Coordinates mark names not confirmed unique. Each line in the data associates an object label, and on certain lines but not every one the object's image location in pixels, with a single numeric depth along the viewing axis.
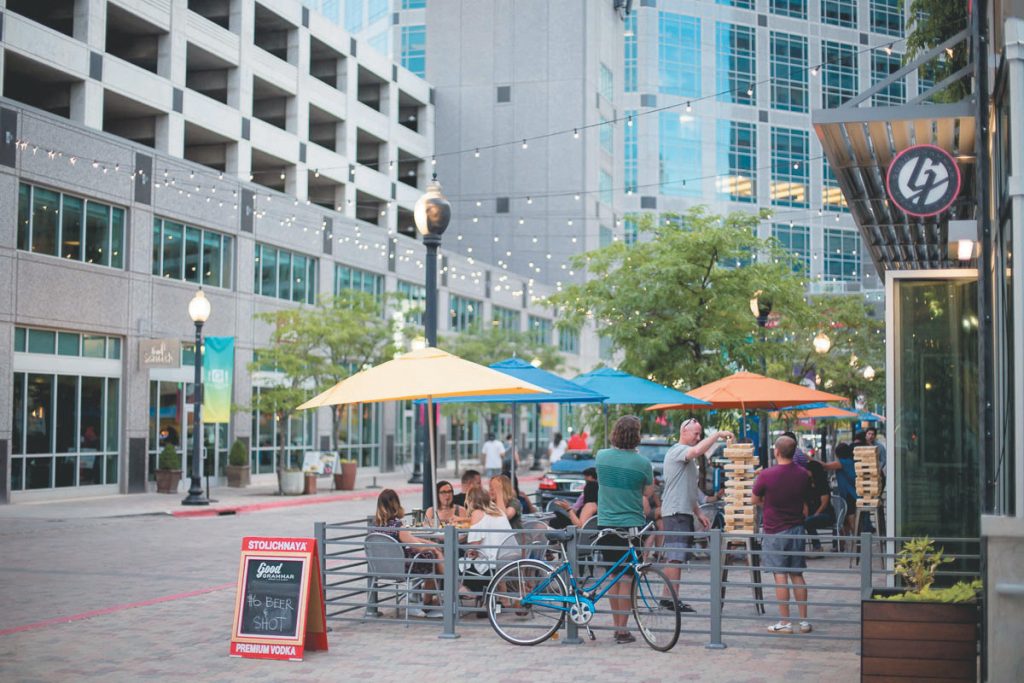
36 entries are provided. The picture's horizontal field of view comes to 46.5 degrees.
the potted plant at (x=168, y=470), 33.94
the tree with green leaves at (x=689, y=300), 25.83
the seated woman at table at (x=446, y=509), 13.09
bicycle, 10.48
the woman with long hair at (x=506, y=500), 12.88
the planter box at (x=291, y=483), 35.03
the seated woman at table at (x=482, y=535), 12.05
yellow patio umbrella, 11.77
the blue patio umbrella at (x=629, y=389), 17.27
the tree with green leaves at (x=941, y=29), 14.09
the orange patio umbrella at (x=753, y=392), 17.58
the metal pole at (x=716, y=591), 10.26
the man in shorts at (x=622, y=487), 11.18
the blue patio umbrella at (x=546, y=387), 15.78
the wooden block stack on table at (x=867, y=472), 18.16
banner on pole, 33.25
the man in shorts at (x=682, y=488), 12.41
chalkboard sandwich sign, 10.12
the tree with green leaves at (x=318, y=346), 36.28
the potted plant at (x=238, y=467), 37.66
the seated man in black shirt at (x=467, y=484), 13.13
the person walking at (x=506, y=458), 39.10
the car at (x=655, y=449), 25.69
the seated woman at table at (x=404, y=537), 11.83
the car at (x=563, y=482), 20.66
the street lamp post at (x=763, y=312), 23.06
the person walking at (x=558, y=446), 38.00
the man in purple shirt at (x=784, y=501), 11.50
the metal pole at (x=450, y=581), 11.05
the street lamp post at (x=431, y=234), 13.25
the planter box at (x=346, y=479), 38.72
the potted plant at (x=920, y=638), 8.01
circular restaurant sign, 10.16
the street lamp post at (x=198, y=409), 29.17
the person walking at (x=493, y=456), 40.12
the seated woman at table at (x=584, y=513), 13.71
